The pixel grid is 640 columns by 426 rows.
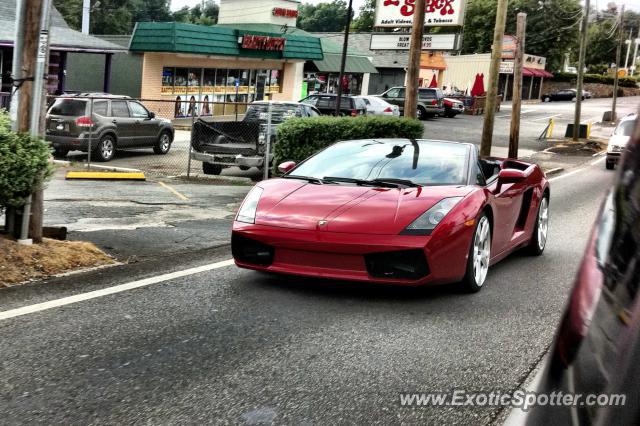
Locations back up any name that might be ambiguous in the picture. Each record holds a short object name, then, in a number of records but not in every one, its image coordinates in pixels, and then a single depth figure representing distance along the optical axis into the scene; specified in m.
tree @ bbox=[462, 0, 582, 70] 80.62
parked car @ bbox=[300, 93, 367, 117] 33.62
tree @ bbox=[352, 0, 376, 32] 91.62
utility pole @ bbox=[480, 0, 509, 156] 22.30
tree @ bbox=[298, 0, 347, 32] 118.53
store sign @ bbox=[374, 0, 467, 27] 34.25
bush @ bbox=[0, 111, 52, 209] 6.38
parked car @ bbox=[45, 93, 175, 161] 19.03
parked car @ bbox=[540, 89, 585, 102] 78.62
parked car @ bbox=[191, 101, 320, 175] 16.41
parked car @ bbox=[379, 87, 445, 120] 44.47
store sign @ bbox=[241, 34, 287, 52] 38.31
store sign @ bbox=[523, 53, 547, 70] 76.69
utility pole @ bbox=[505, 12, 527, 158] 25.58
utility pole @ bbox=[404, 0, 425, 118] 17.52
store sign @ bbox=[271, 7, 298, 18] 43.49
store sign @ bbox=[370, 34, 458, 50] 32.88
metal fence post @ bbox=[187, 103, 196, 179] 16.67
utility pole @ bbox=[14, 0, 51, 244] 6.77
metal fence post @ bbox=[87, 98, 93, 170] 17.50
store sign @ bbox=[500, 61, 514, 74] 58.66
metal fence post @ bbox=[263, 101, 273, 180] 15.33
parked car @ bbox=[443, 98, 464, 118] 47.38
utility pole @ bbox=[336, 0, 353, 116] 23.79
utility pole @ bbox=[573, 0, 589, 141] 34.66
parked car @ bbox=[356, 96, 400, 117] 35.53
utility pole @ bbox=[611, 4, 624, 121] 47.11
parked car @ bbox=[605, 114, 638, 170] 23.30
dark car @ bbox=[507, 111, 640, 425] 1.36
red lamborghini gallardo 6.08
